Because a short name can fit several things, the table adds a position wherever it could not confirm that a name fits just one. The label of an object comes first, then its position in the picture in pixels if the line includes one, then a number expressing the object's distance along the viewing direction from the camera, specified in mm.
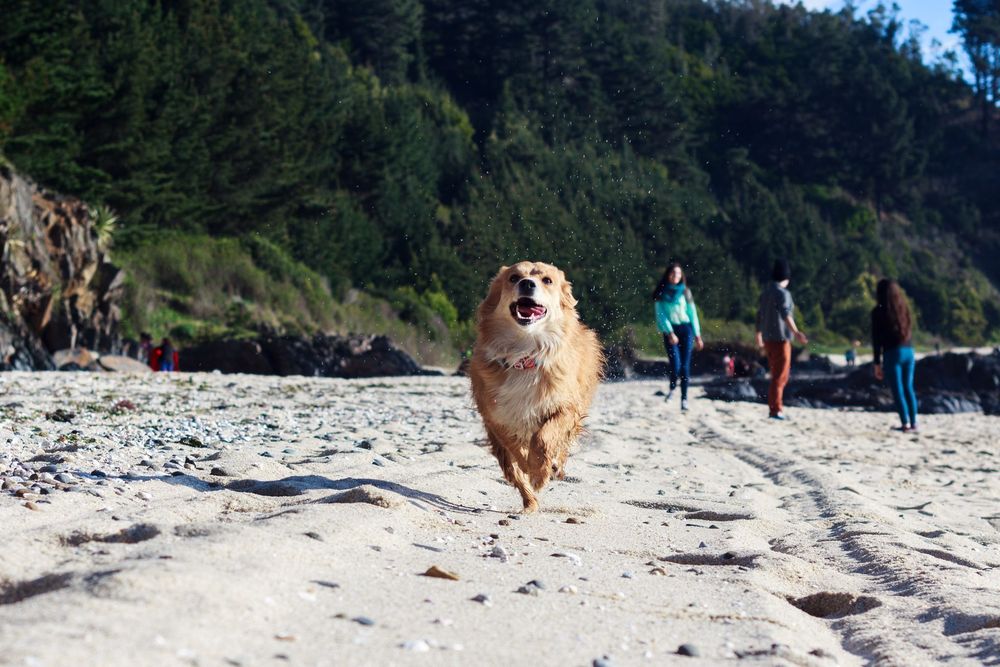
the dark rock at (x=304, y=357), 22719
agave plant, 25500
